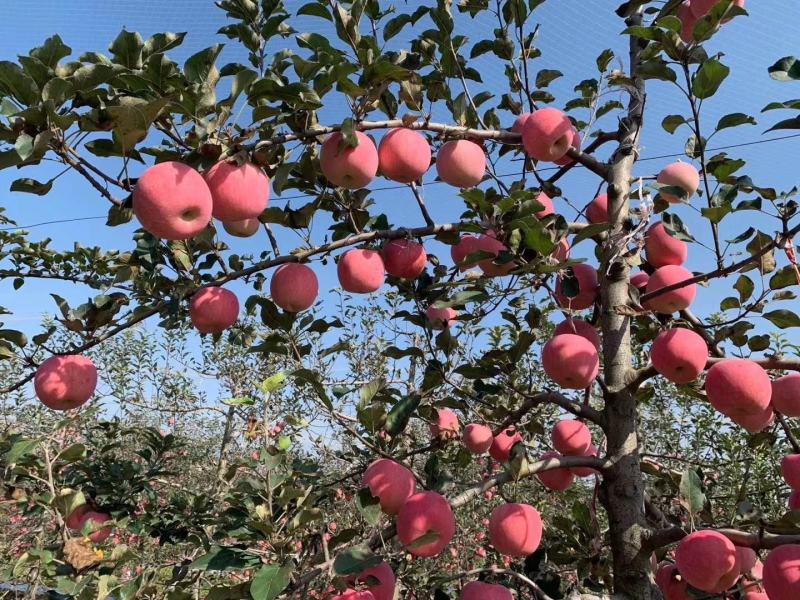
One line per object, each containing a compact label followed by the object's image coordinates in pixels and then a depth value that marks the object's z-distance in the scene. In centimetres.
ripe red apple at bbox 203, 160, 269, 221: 115
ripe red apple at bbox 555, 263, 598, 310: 170
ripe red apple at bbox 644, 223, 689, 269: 158
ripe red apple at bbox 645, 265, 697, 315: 148
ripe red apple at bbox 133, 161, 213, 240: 104
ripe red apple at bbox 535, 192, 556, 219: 170
